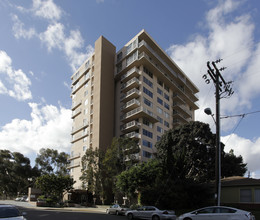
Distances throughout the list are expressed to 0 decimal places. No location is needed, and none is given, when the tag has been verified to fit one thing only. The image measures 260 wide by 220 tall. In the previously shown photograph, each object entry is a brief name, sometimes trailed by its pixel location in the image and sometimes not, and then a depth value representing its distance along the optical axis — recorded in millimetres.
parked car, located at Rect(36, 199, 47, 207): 42094
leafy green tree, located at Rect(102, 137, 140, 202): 42594
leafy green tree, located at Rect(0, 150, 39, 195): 79438
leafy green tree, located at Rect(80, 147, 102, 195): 44500
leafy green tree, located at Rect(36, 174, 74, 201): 47094
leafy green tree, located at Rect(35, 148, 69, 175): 74438
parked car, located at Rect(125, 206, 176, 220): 20367
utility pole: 18109
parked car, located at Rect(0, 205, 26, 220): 10866
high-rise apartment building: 54091
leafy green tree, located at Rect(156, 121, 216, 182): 42500
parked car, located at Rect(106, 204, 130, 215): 28862
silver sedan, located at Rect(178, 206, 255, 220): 13695
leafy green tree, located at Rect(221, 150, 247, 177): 43906
